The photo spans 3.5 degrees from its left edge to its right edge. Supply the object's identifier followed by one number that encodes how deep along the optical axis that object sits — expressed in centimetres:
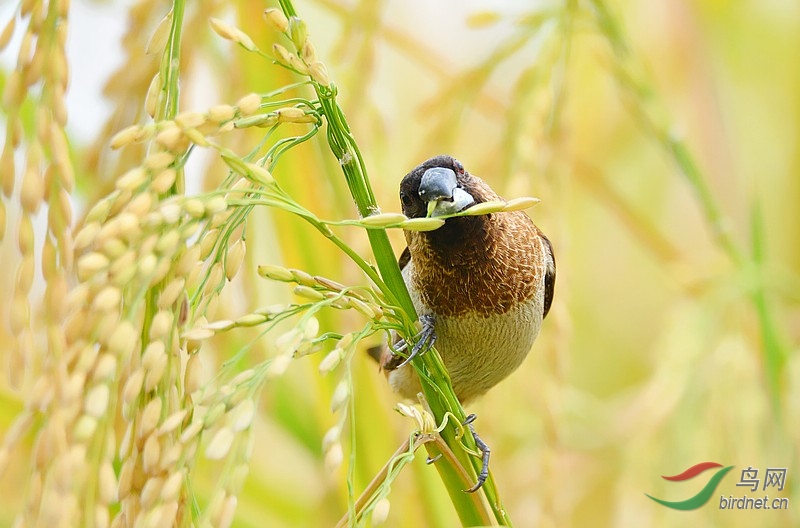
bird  260
